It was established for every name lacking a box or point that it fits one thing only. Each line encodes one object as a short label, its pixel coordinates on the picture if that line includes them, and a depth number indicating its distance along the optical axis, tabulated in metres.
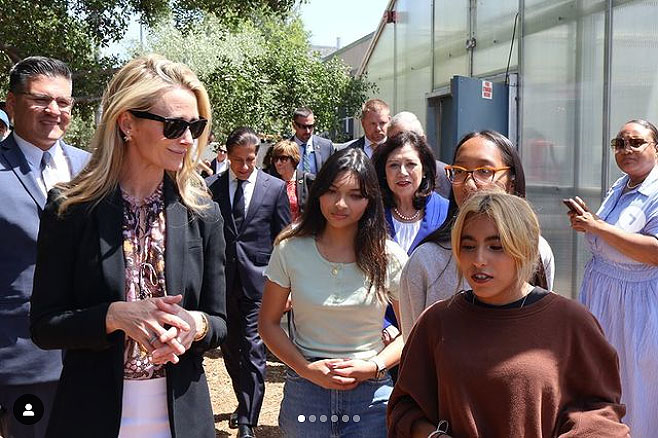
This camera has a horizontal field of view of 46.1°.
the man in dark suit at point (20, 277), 3.11
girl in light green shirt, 3.09
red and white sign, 8.25
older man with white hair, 4.73
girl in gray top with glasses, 2.81
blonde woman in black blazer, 2.16
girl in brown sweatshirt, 2.12
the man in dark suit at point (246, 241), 5.92
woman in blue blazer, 3.86
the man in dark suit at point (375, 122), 6.88
